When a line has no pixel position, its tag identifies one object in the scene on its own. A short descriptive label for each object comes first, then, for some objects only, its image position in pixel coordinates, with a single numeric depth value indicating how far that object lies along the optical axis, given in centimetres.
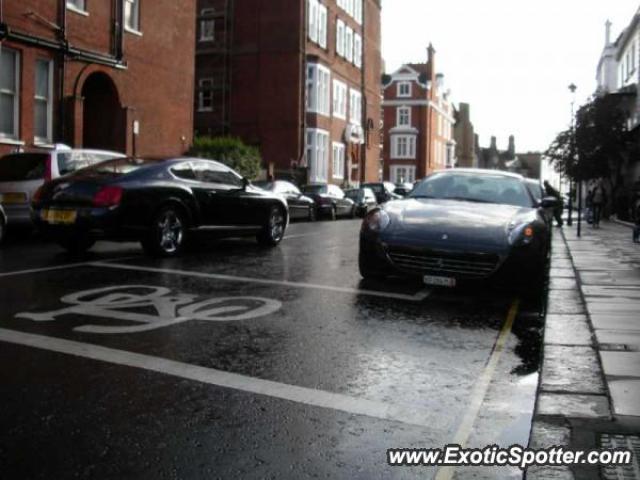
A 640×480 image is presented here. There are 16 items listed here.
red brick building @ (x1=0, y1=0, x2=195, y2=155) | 1966
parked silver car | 1359
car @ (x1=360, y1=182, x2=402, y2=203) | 3763
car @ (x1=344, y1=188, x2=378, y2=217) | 3275
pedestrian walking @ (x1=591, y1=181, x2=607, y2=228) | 2599
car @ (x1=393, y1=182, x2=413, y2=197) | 3736
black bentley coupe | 1080
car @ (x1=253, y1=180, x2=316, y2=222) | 2311
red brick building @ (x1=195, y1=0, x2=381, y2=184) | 4084
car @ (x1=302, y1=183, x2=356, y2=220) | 2792
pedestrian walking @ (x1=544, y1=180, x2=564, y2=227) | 2480
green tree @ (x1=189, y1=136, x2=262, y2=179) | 2791
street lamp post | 2959
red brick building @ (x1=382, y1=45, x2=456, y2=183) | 7644
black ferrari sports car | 799
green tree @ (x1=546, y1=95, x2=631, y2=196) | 3216
